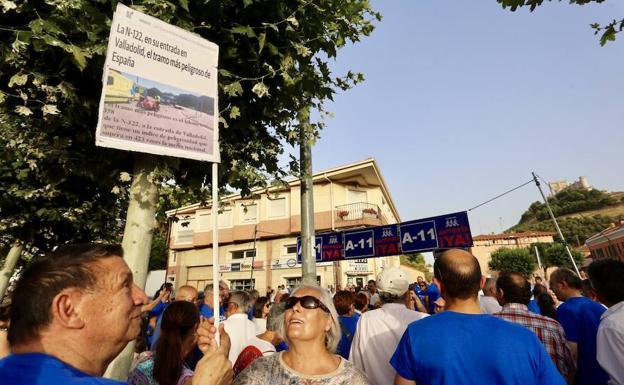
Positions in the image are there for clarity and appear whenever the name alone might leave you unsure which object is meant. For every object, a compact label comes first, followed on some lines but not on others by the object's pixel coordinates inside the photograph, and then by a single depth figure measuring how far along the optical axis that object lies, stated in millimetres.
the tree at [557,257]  46625
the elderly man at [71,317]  1017
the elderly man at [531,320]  3119
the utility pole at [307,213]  5885
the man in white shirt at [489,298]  5027
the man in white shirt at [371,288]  8611
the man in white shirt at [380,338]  2977
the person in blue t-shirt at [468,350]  1951
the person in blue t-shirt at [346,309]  4336
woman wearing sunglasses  2021
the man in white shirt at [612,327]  2539
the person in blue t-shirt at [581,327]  3215
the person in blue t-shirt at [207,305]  5896
